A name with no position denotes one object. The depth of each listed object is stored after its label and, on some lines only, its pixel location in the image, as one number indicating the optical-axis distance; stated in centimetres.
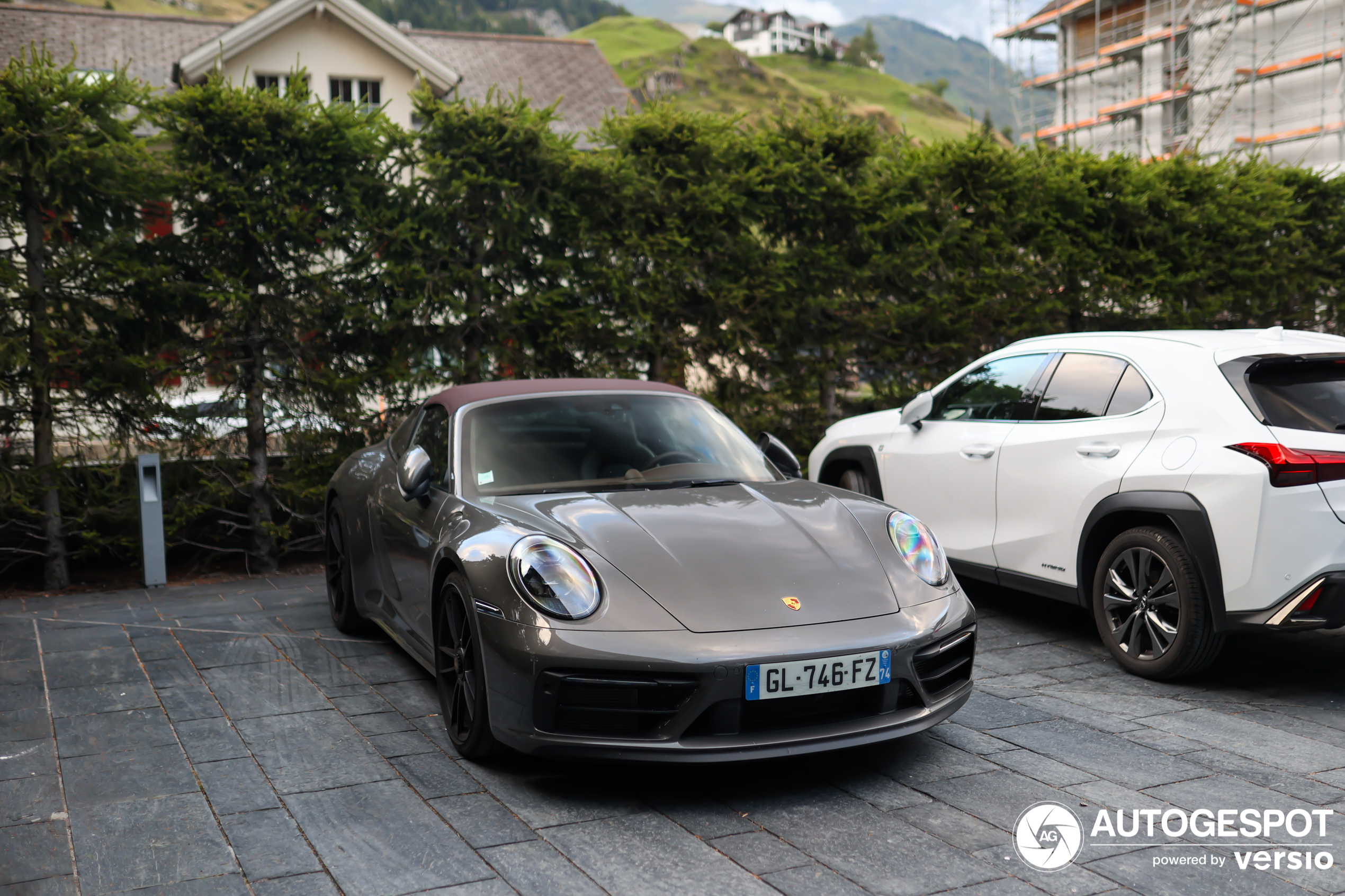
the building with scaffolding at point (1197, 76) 4509
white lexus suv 438
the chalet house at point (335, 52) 3039
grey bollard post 732
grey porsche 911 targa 341
